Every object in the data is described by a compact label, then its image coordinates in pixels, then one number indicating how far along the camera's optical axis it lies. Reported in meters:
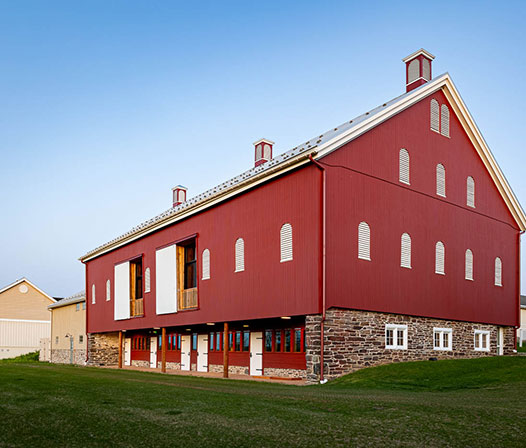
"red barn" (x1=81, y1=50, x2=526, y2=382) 19.89
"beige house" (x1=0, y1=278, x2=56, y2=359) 57.22
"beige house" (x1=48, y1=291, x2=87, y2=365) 44.41
